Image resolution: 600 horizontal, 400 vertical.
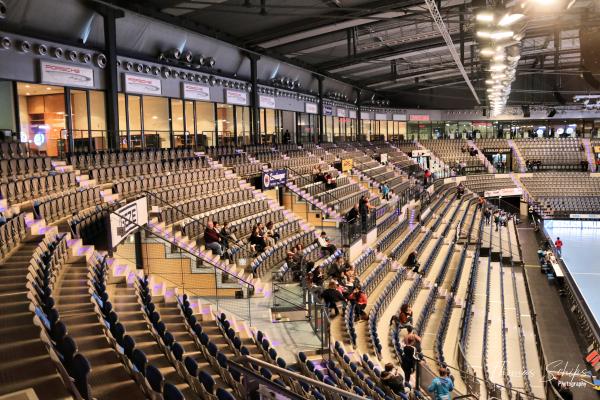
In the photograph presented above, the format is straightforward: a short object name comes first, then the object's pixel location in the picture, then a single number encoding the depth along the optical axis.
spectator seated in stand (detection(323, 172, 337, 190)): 19.72
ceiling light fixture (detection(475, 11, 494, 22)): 10.98
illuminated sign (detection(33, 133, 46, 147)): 13.82
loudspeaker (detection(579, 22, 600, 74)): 12.62
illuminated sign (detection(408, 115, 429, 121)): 43.20
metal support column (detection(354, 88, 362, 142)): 36.89
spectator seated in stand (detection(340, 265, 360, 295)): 11.31
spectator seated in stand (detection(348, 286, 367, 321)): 10.85
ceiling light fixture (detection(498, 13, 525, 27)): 10.57
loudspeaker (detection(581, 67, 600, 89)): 15.31
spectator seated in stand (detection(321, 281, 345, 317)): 10.34
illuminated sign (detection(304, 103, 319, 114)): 29.12
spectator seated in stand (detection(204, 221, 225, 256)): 11.17
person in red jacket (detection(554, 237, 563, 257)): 24.89
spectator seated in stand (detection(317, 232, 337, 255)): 13.75
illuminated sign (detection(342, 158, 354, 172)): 23.06
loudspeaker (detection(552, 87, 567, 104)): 40.00
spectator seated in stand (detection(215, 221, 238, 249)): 11.50
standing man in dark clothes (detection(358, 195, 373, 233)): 15.88
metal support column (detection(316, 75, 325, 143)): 29.90
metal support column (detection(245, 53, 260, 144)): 22.59
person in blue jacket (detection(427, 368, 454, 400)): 8.15
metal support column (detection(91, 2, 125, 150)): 14.79
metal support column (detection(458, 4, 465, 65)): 18.51
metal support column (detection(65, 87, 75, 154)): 14.38
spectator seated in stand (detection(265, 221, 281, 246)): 12.69
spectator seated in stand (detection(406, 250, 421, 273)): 15.58
